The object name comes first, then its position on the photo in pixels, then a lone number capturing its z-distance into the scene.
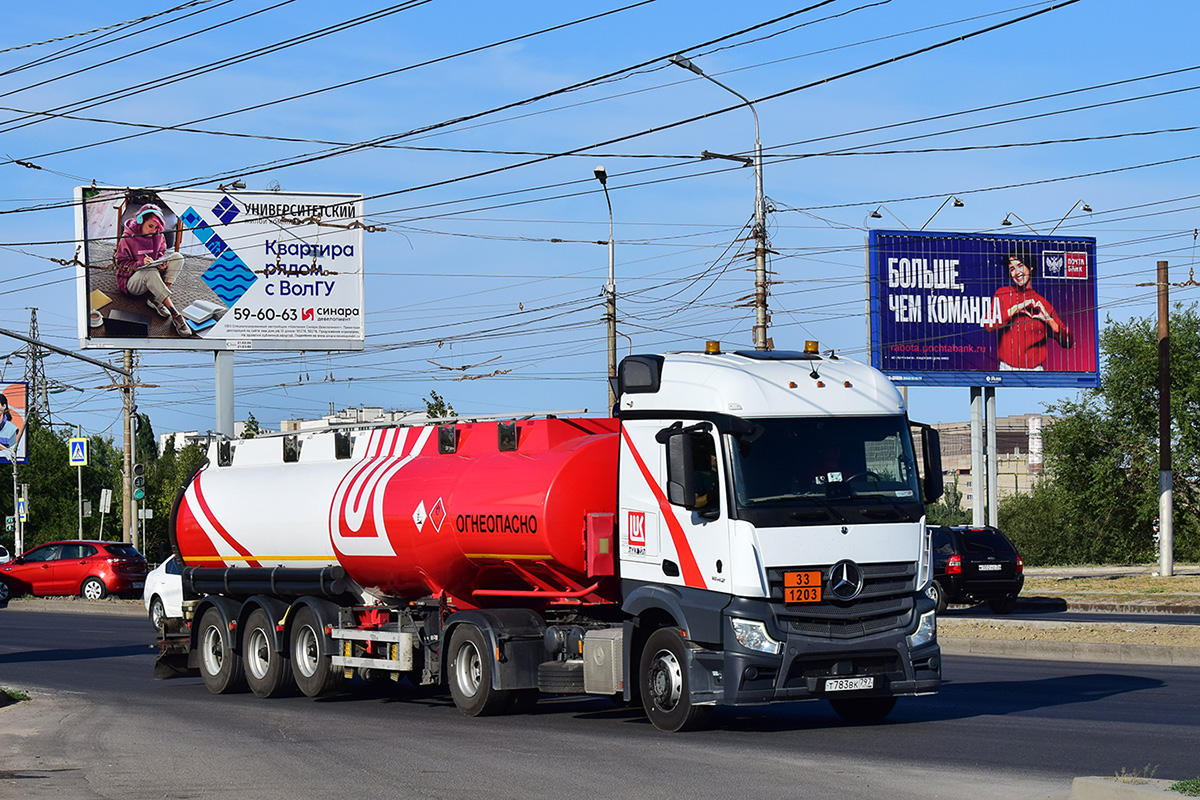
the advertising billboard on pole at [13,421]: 64.69
